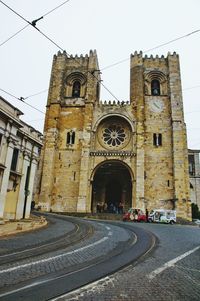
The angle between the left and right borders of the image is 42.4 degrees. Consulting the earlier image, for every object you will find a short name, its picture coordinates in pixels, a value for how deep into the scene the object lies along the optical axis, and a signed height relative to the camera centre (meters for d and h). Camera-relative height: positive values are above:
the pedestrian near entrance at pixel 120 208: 27.18 +0.76
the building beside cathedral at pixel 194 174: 40.66 +7.10
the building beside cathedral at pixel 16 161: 14.38 +3.03
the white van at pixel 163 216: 21.16 +0.08
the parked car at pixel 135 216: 21.59 +0.00
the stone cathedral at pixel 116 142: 25.95 +7.76
